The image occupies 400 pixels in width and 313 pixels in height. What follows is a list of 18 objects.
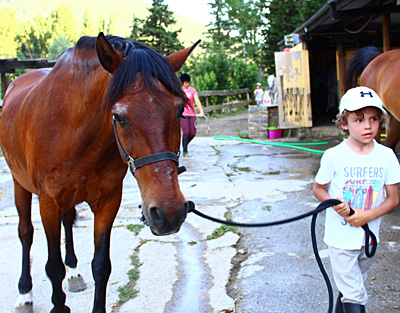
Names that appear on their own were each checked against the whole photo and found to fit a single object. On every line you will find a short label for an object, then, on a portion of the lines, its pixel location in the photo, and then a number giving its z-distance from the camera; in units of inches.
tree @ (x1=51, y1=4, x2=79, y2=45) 2076.8
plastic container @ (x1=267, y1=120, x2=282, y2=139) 461.4
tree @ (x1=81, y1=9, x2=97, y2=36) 2207.8
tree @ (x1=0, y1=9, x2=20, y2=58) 1498.3
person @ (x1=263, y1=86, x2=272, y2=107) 613.8
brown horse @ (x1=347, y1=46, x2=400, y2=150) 215.0
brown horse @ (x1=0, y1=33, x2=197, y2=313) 68.6
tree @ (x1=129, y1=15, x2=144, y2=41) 1237.9
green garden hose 377.4
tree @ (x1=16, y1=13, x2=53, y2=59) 1899.6
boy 76.3
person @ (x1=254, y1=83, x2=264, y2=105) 828.4
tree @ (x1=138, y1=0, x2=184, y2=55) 1229.7
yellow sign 447.5
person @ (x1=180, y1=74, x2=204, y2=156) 344.1
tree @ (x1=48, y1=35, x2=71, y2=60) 1799.7
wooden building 326.3
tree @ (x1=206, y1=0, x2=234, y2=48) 1791.3
